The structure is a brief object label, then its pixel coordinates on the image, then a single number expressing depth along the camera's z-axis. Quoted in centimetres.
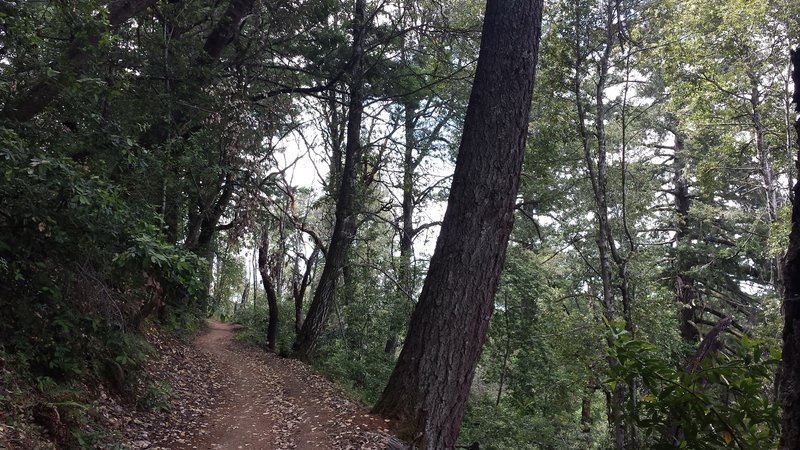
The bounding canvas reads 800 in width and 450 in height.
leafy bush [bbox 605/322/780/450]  243
